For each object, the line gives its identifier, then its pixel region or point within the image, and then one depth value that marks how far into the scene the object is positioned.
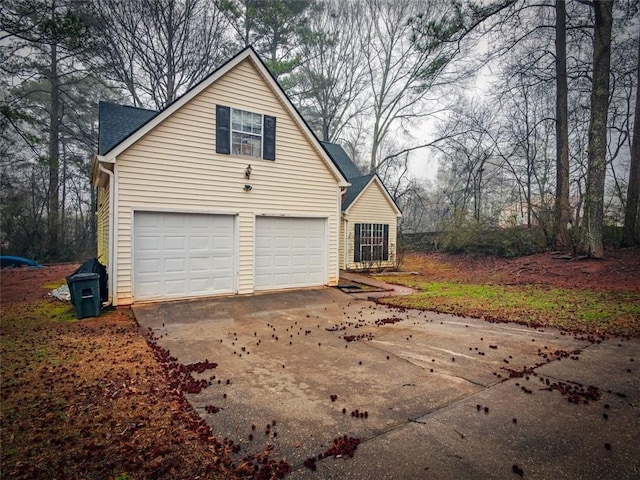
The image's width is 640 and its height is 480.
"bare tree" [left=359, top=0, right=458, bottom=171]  20.47
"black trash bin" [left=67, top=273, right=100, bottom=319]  6.58
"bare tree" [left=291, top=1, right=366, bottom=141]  20.36
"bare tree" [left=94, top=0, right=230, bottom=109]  14.78
